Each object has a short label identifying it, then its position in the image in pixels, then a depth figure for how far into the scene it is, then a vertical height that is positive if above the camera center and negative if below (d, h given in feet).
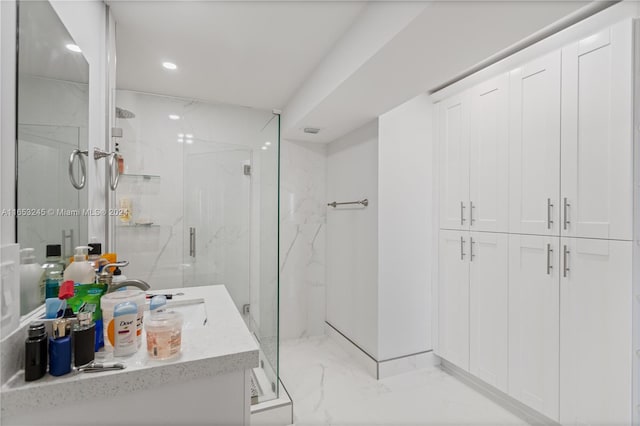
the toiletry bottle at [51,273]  3.08 -0.66
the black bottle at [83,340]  2.62 -1.13
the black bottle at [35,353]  2.40 -1.15
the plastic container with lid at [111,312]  2.97 -1.01
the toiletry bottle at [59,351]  2.49 -1.16
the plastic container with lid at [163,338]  2.86 -1.21
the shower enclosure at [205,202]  5.70 +0.19
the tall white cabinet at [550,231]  4.82 -0.32
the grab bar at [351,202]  8.31 +0.29
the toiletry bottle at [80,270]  3.22 -0.64
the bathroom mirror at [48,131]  2.65 +0.81
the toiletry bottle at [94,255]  3.56 -0.53
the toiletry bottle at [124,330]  2.89 -1.15
